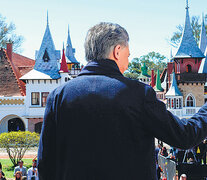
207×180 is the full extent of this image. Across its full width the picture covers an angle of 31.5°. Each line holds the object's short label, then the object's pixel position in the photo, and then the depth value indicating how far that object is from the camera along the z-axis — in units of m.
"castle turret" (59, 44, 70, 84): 33.88
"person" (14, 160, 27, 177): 13.50
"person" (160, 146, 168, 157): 15.61
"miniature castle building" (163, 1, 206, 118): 33.69
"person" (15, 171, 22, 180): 11.42
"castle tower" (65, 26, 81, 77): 44.42
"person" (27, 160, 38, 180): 11.80
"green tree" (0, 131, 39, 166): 20.67
